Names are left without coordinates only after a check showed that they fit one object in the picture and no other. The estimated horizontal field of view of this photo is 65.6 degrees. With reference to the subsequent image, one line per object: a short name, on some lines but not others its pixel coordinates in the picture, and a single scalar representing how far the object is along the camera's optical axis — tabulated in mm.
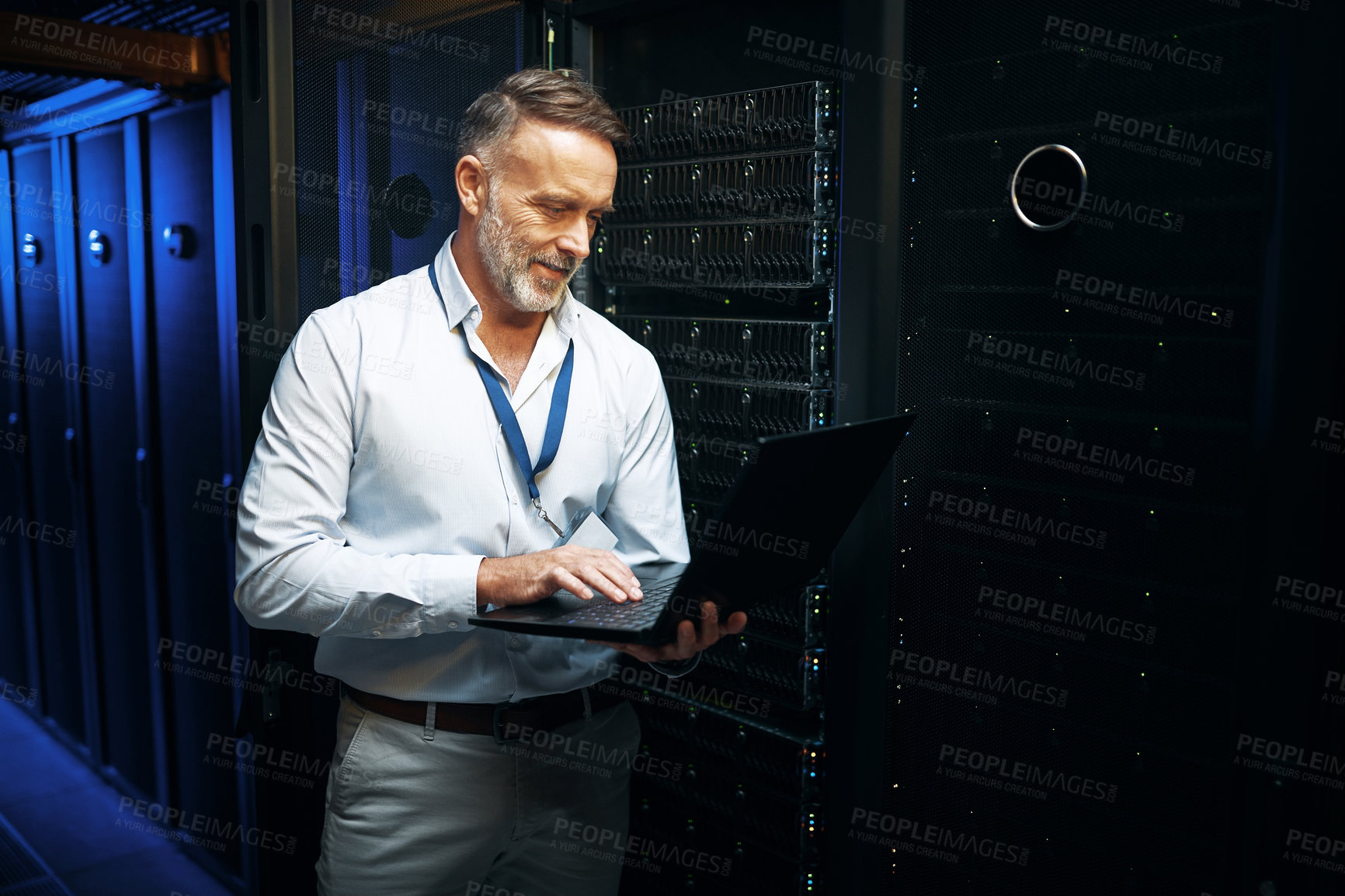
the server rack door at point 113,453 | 3207
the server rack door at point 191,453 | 2775
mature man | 1550
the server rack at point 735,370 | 1981
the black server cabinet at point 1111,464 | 1425
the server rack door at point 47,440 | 3648
